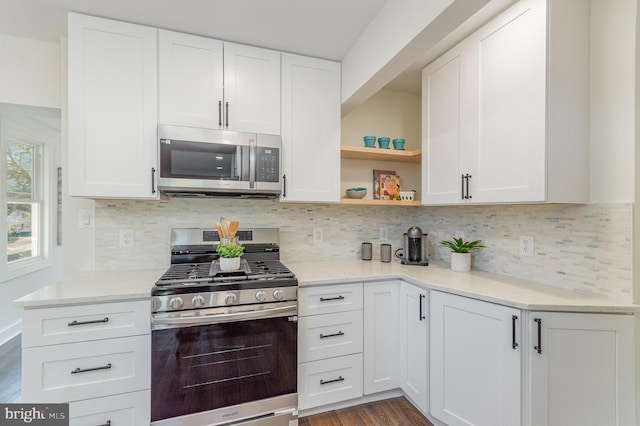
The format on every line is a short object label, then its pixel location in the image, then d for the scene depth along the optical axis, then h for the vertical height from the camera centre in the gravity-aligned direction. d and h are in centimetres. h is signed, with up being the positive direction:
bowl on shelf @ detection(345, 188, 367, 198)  237 +17
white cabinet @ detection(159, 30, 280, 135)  181 +86
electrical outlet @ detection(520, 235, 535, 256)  178 -22
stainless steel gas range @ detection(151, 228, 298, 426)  146 -75
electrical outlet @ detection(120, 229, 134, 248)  199 -18
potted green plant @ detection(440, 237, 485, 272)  204 -31
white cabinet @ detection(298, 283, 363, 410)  179 -86
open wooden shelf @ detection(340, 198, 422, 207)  223 +8
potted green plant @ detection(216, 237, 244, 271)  175 -27
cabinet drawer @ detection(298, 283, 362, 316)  179 -57
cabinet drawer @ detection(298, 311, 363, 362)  179 -80
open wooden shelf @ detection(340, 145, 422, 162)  228 +49
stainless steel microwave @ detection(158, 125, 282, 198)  176 +33
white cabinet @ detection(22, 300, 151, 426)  135 -74
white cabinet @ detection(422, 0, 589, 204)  143 +59
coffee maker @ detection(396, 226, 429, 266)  229 -29
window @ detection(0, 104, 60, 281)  285 +24
